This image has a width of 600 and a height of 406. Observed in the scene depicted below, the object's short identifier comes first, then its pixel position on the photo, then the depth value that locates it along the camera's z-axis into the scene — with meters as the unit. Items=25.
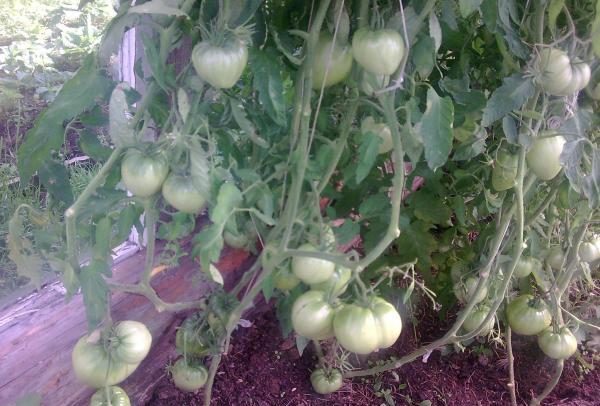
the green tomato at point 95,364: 0.89
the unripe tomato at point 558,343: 1.34
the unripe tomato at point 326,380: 1.44
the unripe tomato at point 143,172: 0.75
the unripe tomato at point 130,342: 0.90
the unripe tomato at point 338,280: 0.90
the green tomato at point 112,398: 0.95
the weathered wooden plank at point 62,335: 1.11
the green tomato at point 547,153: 0.98
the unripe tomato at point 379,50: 0.74
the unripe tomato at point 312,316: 0.88
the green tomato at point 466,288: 1.34
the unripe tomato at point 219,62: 0.71
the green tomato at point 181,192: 0.75
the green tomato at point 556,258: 1.37
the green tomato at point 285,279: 0.97
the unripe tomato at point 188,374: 1.21
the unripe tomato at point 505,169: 1.09
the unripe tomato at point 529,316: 1.34
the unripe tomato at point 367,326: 0.83
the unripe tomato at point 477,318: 1.33
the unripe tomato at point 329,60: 0.83
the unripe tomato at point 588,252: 1.33
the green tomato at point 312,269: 0.85
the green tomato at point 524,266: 1.30
